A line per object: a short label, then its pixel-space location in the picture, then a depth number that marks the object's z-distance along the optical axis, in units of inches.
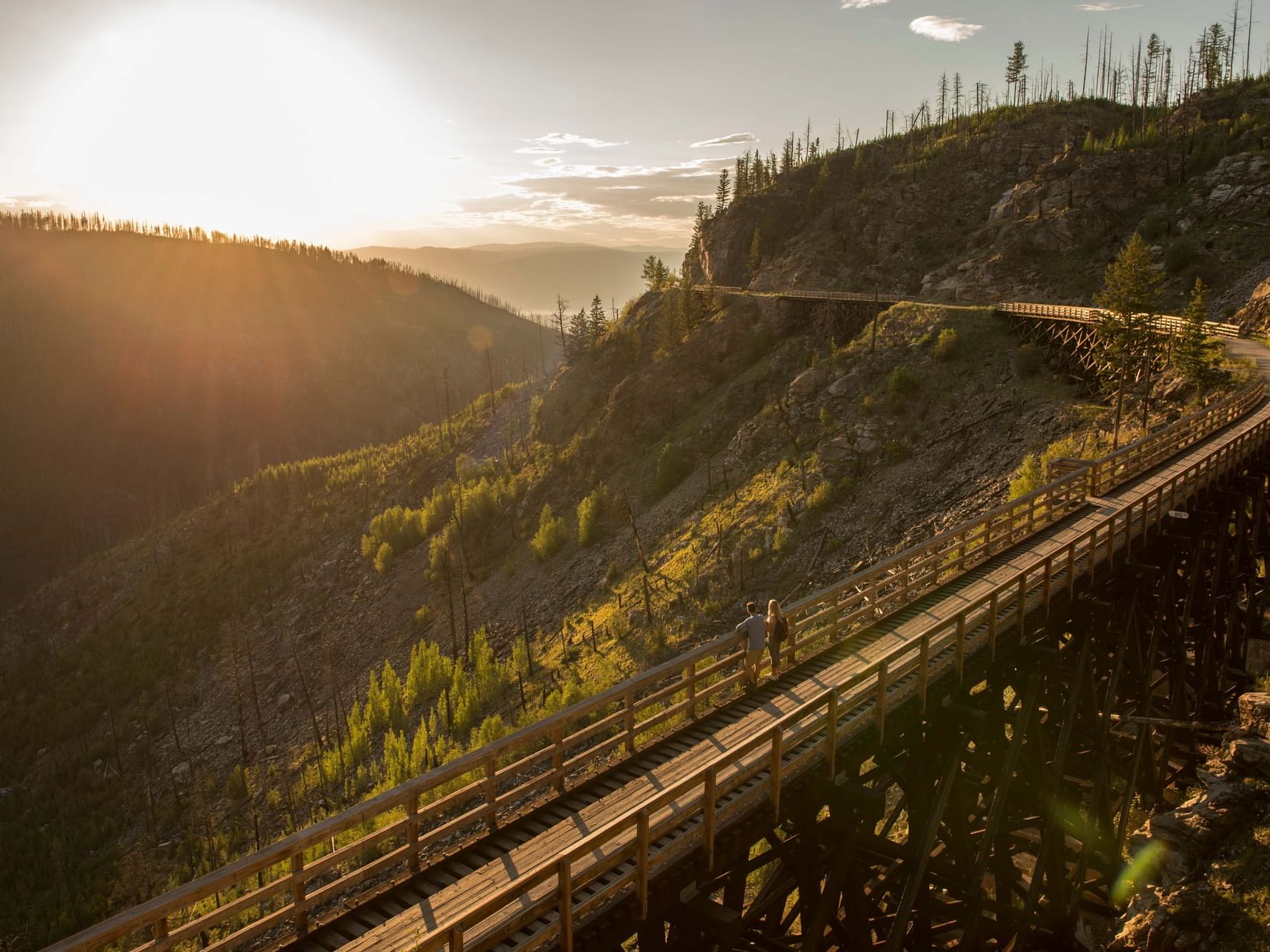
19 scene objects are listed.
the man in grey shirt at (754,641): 540.4
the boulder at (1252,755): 641.6
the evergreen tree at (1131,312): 1476.4
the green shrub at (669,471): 2427.4
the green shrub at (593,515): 2432.3
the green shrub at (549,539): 2512.3
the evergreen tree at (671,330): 3090.6
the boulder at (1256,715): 679.7
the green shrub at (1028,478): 1285.7
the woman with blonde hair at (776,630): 549.3
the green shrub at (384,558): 3144.7
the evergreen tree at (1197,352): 1350.9
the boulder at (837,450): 1852.9
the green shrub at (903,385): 1925.4
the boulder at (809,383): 2235.5
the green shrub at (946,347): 1991.9
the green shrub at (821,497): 1737.2
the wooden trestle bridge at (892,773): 335.0
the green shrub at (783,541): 1702.8
